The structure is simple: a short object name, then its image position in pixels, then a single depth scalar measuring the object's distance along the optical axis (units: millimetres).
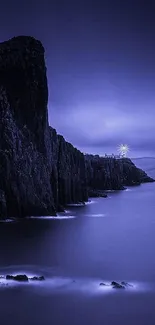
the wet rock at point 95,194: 115812
